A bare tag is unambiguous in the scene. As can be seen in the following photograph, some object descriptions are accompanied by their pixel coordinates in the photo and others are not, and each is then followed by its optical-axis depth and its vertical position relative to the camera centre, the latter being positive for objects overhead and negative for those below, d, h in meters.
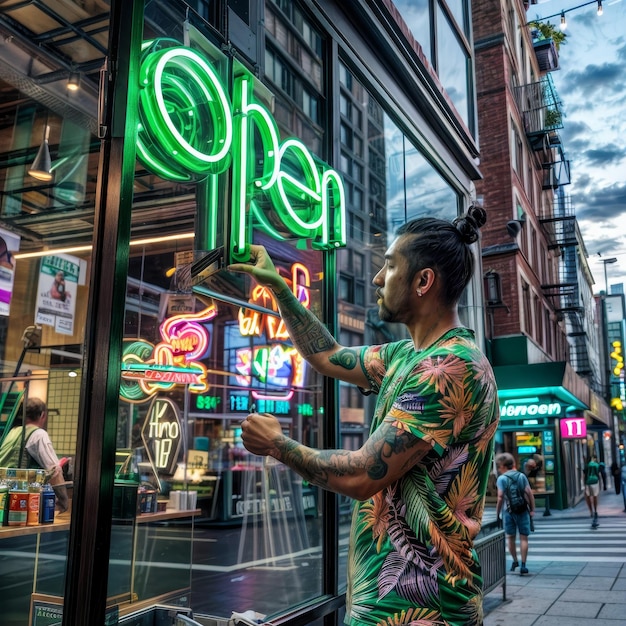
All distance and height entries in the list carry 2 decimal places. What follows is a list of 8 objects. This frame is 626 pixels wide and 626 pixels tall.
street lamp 53.11 +14.99
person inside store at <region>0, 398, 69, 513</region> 5.00 -0.05
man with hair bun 1.78 -0.06
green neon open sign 3.00 +1.56
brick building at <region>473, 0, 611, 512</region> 19.20 +6.91
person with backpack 10.17 -0.98
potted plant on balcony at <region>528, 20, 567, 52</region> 24.20 +15.50
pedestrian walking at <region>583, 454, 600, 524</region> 15.87 -1.02
